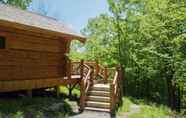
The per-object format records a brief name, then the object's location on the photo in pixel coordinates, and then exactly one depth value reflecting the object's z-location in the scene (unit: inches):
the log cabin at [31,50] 236.7
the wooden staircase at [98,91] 280.2
